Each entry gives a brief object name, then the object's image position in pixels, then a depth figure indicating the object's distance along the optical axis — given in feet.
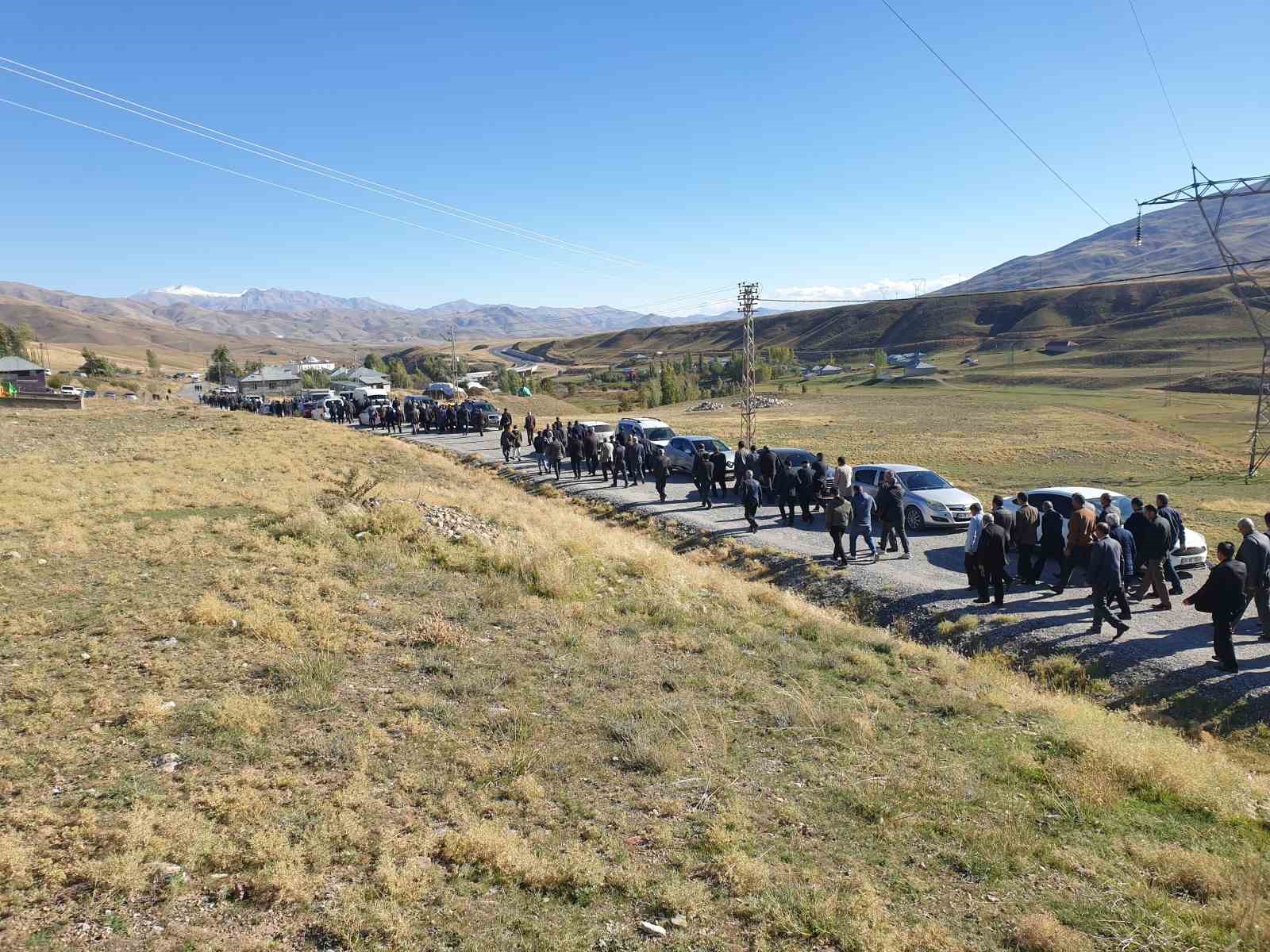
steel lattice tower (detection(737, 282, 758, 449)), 97.50
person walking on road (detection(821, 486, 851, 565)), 47.57
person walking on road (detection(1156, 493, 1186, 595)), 37.68
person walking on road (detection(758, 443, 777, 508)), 64.90
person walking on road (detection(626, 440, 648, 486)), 78.59
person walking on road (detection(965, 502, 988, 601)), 39.68
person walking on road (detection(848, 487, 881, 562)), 48.39
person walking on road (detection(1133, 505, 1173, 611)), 36.78
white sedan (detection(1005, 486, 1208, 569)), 43.01
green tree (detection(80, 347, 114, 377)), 350.60
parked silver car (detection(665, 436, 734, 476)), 82.17
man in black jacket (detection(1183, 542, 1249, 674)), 29.43
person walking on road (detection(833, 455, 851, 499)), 50.21
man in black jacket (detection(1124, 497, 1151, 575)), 37.14
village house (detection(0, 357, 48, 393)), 205.05
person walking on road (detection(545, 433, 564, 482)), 83.56
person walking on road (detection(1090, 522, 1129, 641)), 33.55
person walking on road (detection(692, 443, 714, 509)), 67.15
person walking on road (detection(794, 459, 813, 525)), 59.67
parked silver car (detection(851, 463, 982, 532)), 55.36
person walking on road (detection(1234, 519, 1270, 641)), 31.55
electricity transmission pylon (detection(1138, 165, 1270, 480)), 73.97
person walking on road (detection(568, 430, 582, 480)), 83.20
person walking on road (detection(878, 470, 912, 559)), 48.08
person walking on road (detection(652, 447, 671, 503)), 68.33
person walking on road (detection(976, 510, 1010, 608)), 38.06
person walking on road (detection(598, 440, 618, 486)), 81.56
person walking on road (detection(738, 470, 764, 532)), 57.57
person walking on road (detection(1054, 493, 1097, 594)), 38.50
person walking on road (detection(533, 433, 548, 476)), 89.04
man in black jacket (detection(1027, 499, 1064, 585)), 42.04
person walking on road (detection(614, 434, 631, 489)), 79.15
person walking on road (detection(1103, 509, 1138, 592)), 35.86
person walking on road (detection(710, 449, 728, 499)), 73.20
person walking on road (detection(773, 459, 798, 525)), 60.34
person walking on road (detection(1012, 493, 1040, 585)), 41.22
